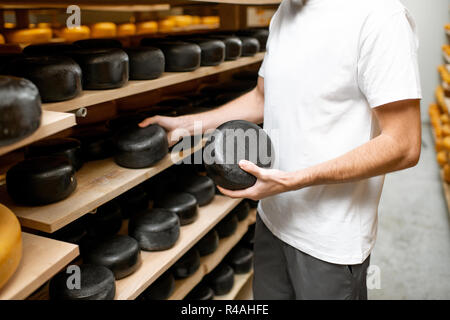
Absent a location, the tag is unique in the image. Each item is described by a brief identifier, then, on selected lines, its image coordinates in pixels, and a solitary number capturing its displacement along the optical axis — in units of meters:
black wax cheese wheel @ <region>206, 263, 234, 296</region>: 2.29
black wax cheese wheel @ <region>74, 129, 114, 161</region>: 1.62
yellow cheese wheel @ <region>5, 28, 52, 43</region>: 2.21
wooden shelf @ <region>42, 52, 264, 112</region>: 1.17
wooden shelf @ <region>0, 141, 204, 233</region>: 1.18
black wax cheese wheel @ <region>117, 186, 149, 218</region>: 1.93
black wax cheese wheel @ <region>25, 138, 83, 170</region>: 1.47
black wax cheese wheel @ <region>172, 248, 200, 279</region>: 1.98
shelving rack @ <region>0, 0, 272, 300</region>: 0.98
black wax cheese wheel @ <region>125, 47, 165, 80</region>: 1.49
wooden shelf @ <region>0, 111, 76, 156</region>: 0.86
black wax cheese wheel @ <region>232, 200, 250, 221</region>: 2.54
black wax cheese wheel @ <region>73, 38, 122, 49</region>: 1.60
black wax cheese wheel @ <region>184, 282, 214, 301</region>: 2.16
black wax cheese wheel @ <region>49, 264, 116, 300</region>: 1.31
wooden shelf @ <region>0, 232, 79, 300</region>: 0.95
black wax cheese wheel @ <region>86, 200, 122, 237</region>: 1.70
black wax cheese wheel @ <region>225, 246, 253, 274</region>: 2.50
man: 1.19
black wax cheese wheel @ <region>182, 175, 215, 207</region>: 2.08
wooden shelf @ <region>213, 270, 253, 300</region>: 2.32
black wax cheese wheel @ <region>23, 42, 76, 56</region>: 1.35
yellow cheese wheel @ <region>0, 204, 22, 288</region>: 0.91
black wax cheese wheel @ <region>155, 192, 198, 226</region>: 1.87
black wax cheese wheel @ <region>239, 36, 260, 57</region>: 2.27
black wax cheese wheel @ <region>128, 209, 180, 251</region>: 1.70
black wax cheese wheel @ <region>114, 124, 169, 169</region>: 1.56
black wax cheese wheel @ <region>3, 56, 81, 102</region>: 1.11
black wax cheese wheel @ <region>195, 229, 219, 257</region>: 2.16
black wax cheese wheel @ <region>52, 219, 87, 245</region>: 1.64
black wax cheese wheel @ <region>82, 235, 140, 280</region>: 1.50
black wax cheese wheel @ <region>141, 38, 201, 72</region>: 1.68
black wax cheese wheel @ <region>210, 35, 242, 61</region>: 2.08
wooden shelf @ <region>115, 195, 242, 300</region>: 1.50
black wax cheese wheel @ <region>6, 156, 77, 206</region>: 1.21
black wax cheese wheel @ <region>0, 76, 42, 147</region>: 0.81
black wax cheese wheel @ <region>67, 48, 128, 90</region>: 1.30
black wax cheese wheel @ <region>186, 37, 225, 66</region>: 1.86
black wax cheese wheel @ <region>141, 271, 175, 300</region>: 1.79
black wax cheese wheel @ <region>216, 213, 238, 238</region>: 2.36
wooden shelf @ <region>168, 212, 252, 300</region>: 1.95
